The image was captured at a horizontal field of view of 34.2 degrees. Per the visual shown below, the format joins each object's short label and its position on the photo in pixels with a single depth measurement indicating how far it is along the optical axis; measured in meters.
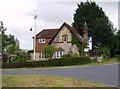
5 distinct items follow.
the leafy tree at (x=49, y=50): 34.46
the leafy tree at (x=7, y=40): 52.09
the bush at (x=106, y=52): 39.55
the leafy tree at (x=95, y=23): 43.26
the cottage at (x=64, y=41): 36.41
